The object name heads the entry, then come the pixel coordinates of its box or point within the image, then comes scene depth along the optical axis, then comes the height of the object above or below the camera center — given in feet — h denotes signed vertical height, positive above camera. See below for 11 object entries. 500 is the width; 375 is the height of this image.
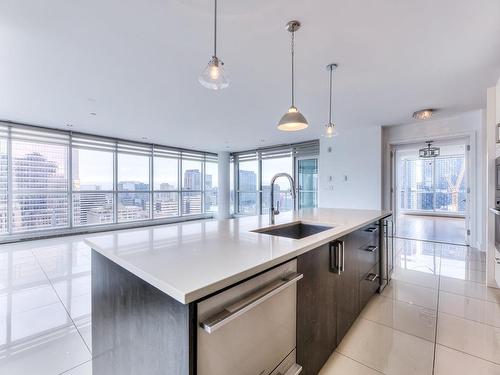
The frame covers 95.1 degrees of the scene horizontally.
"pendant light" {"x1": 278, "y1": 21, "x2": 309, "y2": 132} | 6.91 +2.01
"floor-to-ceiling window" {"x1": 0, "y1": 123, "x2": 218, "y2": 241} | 16.11 +0.50
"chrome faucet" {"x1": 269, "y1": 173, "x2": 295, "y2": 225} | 6.93 -0.25
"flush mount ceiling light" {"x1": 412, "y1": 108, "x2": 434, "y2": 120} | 13.08 +4.23
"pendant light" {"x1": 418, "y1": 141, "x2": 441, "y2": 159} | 16.53 +2.62
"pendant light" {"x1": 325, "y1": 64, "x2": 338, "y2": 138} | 8.51 +2.37
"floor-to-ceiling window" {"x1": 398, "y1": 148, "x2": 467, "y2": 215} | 27.73 +0.28
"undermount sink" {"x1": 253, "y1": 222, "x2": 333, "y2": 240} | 6.08 -1.25
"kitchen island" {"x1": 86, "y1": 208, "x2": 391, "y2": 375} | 2.45 -1.30
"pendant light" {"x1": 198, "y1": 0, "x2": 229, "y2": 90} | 5.09 +2.51
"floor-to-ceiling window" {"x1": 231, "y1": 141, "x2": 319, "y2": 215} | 22.03 +1.37
